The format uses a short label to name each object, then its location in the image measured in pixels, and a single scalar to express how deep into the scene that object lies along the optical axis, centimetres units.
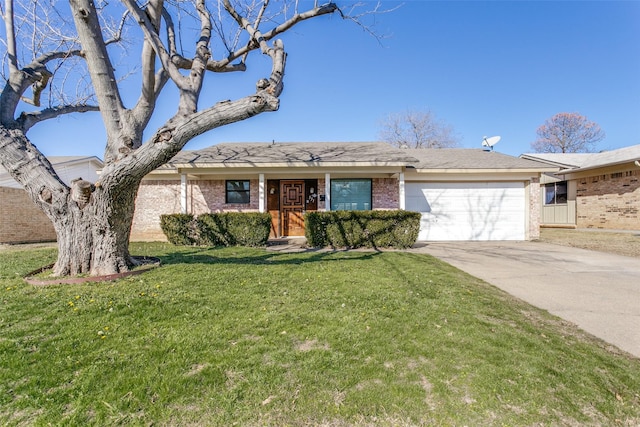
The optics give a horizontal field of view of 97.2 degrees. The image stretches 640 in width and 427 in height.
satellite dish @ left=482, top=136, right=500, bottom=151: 1411
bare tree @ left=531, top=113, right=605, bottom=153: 2895
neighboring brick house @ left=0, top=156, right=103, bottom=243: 1009
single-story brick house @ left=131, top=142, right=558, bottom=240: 1070
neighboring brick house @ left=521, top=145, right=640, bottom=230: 1259
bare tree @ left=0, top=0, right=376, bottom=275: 430
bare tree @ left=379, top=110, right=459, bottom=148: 2872
